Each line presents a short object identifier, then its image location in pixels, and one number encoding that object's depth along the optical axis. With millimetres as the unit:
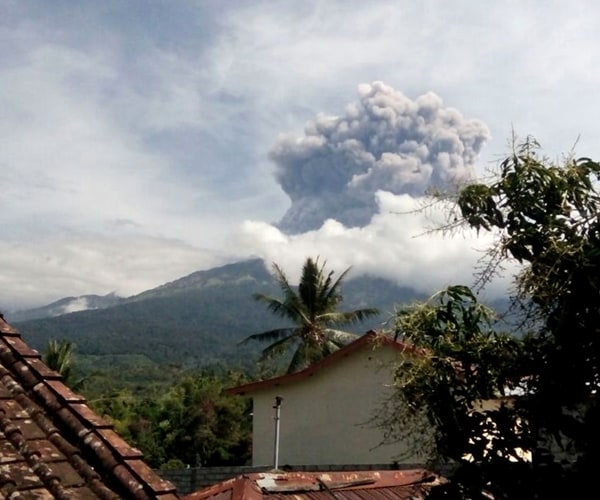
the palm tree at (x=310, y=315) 30812
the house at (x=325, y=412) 19258
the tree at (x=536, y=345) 4211
